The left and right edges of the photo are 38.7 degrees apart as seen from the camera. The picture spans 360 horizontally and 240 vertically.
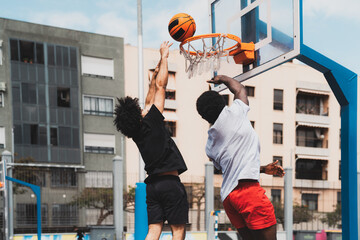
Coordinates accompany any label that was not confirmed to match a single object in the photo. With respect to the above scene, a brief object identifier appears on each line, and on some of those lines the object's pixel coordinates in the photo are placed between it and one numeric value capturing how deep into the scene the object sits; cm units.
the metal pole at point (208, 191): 2148
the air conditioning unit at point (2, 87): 3180
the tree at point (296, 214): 2746
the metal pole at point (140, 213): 1098
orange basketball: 679
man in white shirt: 445
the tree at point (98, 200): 2245
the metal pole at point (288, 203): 2288
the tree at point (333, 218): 3128
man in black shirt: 501
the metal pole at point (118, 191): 2016
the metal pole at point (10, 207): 1913
